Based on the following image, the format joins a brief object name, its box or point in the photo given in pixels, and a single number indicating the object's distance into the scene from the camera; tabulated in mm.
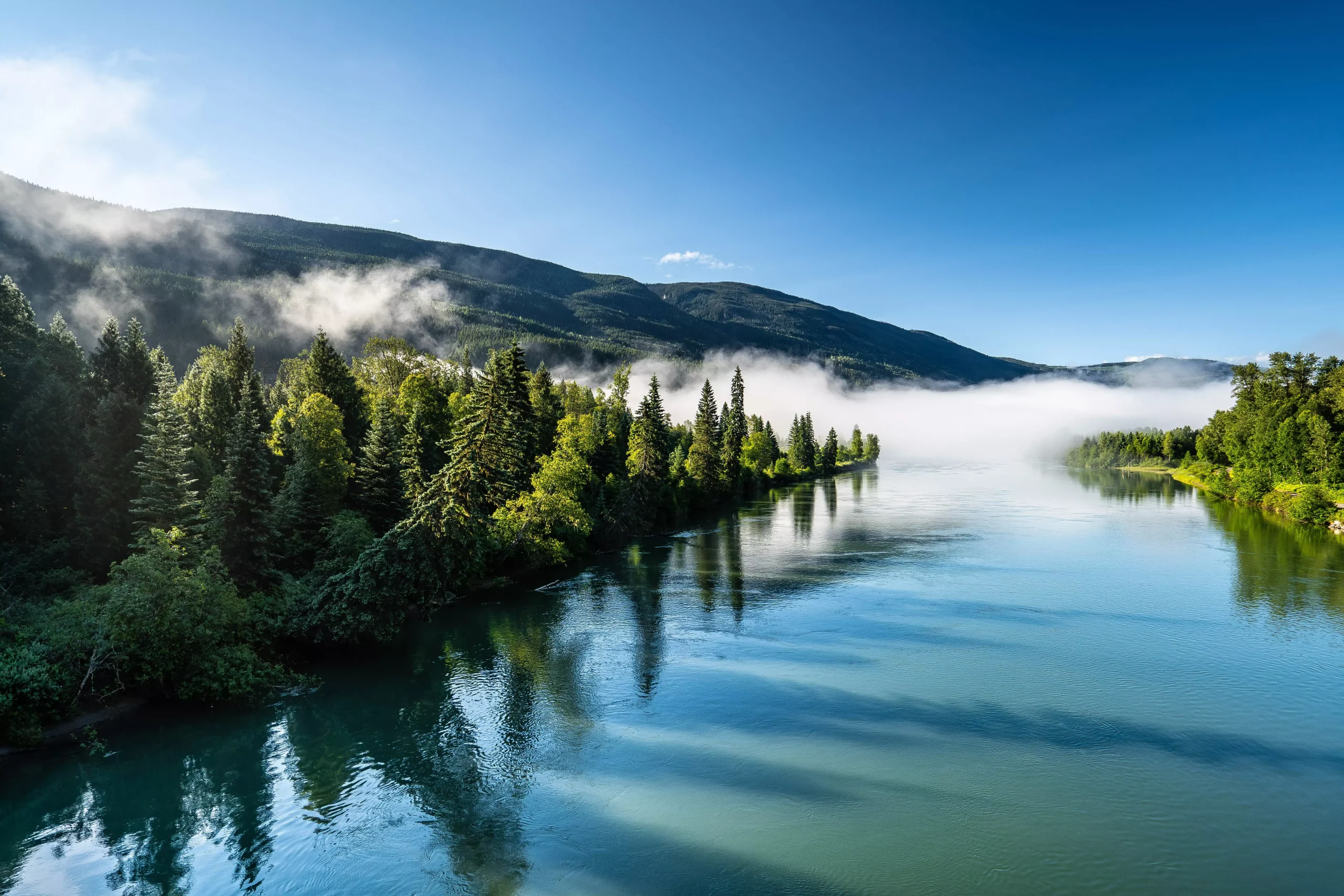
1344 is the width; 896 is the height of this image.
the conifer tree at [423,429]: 48312
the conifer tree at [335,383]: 57062
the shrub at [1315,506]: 75250
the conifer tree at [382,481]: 44594
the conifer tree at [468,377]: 73612
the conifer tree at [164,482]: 32562
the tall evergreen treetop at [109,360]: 44344
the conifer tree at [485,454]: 40281
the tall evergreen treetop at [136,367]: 44500
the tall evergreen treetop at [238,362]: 58750
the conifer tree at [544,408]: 72062
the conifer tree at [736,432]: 108812
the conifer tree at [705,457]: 97000
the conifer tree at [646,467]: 71925
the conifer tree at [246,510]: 35125
